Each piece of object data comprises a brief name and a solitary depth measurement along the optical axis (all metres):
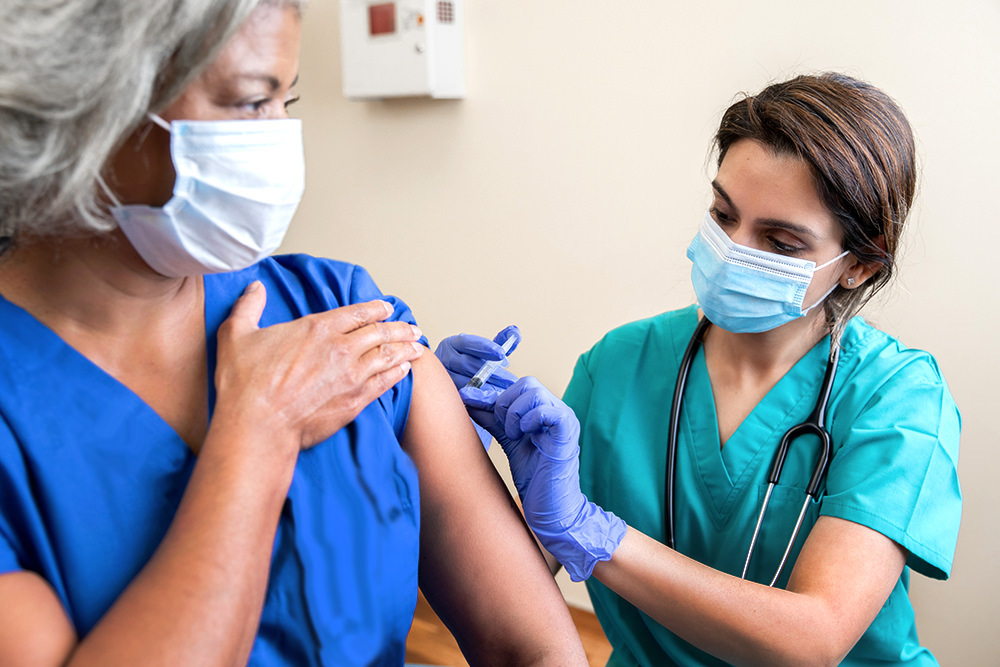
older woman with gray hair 0.70
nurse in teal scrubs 1.14
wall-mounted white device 2.22
